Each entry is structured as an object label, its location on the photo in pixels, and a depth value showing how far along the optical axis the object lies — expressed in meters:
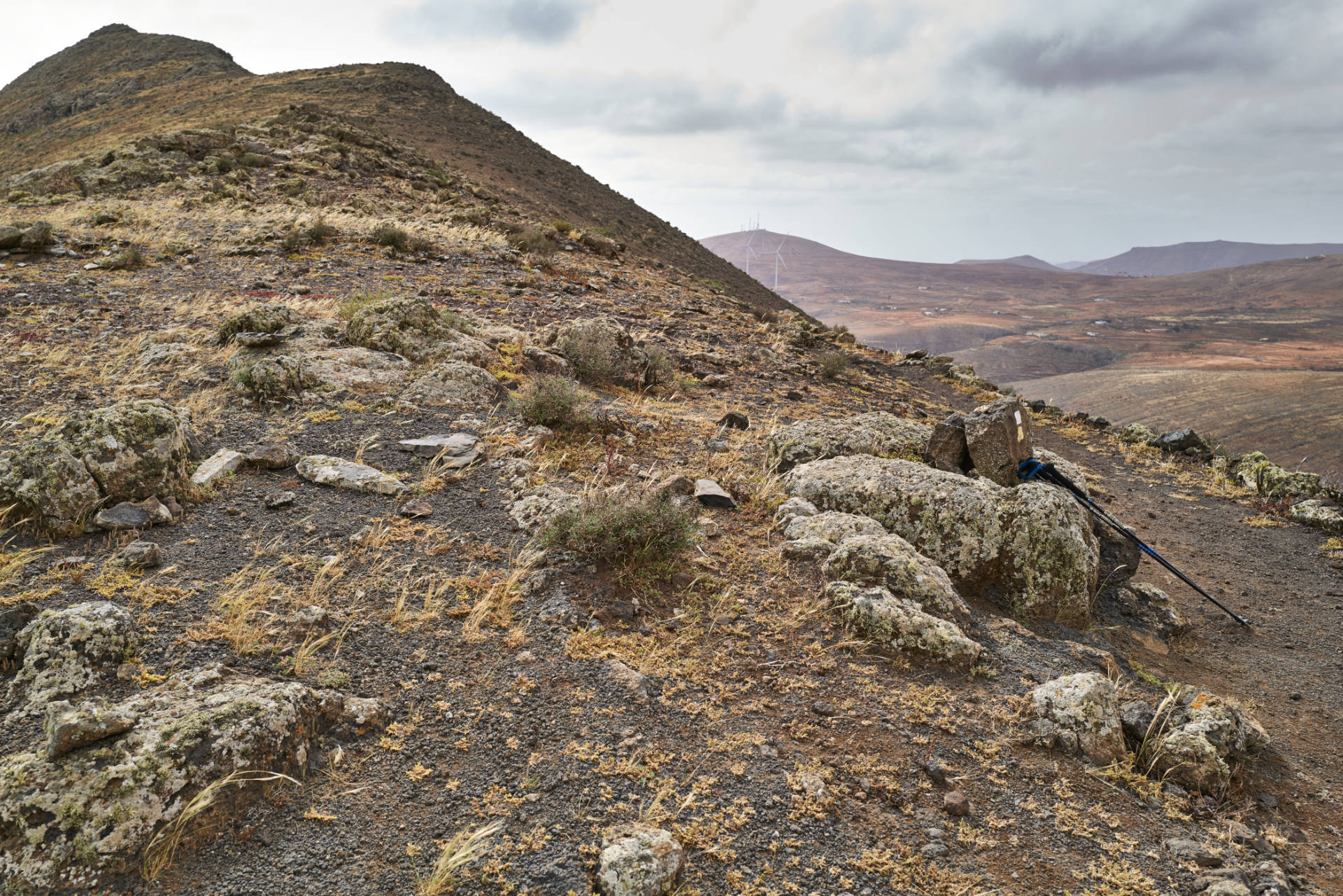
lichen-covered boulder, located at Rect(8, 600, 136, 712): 3.17
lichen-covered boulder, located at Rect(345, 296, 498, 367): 8.77
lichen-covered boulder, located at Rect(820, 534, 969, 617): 5.02
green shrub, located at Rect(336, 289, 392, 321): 10.04
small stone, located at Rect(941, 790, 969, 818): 3.38
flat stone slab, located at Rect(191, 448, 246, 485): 5.41
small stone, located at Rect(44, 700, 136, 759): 2.69
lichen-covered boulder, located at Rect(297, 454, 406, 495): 5.66
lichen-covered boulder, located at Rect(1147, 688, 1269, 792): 3.88
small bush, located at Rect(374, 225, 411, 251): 15.58
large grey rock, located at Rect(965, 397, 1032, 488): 7.02
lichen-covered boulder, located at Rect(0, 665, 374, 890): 2.48
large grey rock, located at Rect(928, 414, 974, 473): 7.29
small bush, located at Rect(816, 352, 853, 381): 14.63
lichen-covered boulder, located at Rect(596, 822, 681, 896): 2.71
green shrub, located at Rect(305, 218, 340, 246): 15.29
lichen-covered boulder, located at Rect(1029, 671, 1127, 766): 3.94
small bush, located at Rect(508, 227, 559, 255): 18.61
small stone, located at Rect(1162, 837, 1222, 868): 3.29
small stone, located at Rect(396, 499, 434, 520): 5.40
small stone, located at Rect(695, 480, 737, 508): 6.41
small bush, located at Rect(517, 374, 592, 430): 7.32
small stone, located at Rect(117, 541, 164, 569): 4.25
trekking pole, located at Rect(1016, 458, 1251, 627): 6.88
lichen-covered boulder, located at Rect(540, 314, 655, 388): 9.92
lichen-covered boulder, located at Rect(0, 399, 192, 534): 4.55
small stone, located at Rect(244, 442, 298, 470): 5.83
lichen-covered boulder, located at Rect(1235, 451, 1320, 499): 11.23
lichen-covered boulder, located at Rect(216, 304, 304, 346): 8.59
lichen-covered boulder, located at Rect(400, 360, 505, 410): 7.65
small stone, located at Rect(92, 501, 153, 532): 4.61
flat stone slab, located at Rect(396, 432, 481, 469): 6.33
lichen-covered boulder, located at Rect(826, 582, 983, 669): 4.55
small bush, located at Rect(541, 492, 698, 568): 4.96
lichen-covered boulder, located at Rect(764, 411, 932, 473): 7.53
